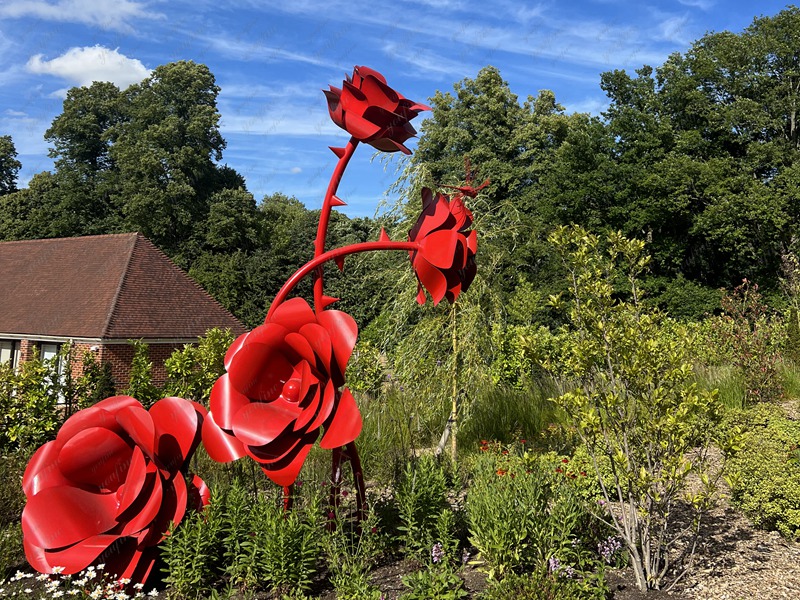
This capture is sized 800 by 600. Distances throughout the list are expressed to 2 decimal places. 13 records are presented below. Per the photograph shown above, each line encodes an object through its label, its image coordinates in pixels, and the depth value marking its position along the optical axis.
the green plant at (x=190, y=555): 3.10
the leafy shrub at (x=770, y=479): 4.15
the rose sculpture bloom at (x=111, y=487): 3.26
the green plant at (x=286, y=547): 3.05
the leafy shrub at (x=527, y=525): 3.13
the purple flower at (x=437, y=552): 3.35
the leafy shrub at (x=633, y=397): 3.14
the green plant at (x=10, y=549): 3.71
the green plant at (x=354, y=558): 2.89
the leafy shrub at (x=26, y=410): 6.61
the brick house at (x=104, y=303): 15.45
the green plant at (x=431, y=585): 2.86
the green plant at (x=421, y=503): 3.48
